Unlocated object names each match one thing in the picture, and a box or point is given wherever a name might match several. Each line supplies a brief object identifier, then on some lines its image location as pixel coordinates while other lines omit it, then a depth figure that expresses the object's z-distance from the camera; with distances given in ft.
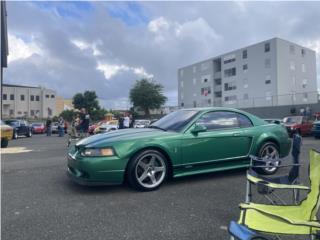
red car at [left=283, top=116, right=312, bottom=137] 61.04
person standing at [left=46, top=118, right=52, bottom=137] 85.83
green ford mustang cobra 15.47
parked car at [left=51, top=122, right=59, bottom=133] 105.89
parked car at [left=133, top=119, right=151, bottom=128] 90.12
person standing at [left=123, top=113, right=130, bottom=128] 56.65
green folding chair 7.67
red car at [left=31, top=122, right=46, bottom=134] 104.73
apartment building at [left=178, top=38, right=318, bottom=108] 155.33
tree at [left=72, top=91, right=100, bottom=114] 222.07
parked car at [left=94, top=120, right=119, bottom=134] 85.56
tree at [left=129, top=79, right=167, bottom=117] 183.62
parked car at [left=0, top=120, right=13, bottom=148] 41.47
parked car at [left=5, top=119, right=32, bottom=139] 71.60
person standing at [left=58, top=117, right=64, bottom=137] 80.68
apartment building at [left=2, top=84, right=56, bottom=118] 238.76
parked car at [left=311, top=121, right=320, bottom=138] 51.74
